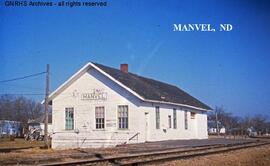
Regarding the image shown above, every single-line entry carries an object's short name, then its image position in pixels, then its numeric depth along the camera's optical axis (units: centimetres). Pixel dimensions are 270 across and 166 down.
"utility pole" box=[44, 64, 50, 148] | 3193
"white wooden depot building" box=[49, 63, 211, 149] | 3061
